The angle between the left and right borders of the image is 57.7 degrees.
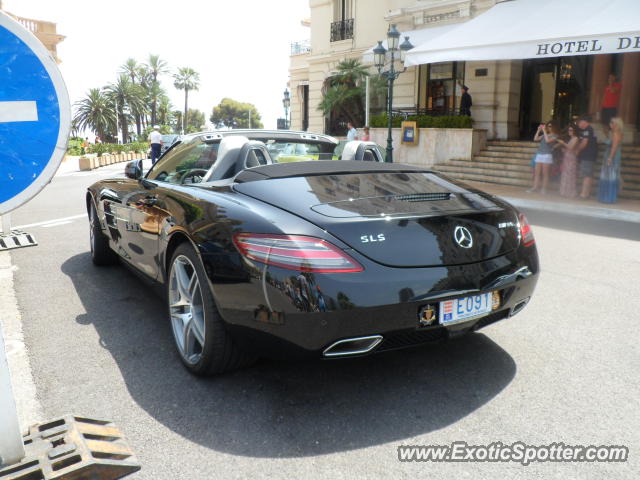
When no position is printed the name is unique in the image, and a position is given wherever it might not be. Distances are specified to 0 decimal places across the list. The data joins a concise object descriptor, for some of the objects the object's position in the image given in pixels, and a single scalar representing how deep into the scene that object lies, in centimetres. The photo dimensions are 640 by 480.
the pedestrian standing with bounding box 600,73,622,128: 1466
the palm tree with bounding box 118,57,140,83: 8450
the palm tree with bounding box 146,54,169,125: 8650
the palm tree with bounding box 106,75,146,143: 8131
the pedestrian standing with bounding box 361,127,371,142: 1934
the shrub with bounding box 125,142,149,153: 4841
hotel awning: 1206
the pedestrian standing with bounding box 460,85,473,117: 1877
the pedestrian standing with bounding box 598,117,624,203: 1145
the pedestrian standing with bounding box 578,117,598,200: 1233
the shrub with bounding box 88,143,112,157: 3464
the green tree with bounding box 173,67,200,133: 9394
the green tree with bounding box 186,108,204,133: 12100
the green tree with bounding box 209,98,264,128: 12631
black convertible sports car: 263
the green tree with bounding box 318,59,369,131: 2362
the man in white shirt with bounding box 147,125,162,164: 2425
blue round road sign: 207
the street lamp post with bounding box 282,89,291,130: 3300
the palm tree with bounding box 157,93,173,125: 8756
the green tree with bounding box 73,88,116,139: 7969
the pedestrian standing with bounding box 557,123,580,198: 1261
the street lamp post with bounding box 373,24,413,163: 1627
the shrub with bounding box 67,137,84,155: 4003
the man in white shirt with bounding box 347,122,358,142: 1893
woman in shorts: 1330
